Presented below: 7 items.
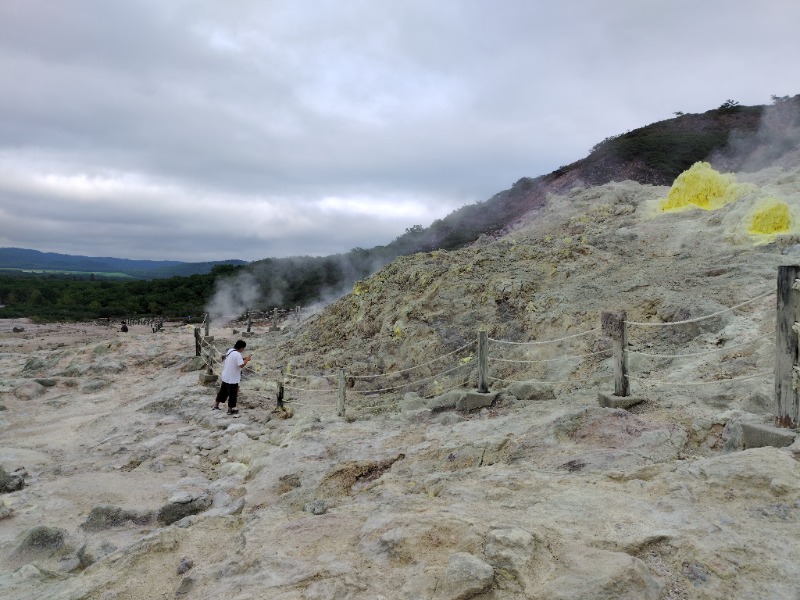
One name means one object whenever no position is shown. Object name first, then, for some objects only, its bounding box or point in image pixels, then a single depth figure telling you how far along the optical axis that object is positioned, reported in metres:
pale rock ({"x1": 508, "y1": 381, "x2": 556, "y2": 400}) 7.01
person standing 9.05
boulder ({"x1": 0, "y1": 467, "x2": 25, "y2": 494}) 6.15
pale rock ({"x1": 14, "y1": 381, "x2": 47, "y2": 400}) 12.08
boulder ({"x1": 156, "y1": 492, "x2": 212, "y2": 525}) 5.26
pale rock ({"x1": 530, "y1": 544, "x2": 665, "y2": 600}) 2.52
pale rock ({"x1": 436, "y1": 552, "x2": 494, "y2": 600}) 2.68
